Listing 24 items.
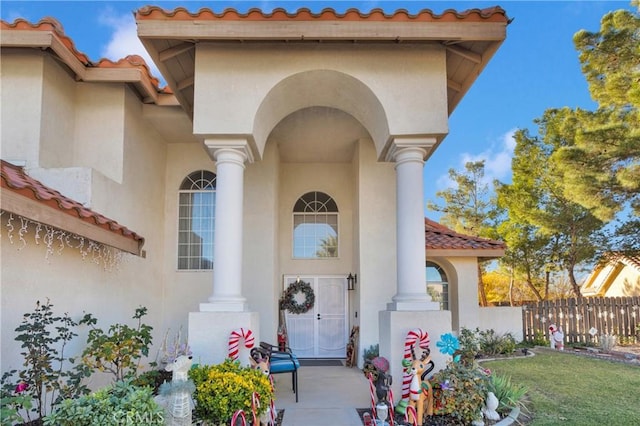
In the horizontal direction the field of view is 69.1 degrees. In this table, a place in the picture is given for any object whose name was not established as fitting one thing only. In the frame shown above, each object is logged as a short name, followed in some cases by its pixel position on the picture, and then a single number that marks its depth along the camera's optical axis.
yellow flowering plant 5.03
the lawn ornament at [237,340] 6.36
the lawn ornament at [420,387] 5.64
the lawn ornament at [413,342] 6.11
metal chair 7.31
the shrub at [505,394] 6.15
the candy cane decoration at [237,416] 4.76
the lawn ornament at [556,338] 13.16
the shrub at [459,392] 5.68
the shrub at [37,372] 5.12
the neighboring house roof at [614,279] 18.69
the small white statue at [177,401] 4.59
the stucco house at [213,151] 6.56
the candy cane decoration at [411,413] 5.41
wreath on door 11.83
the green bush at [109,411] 3.98
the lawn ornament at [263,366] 5.46
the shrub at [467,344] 6.76
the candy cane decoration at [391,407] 5.58
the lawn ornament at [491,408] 5.81
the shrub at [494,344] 12.12
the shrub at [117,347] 6.18
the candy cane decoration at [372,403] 5.95
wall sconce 11.49
